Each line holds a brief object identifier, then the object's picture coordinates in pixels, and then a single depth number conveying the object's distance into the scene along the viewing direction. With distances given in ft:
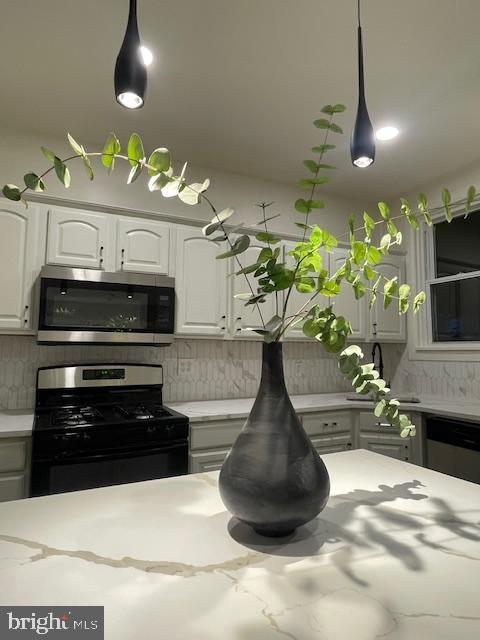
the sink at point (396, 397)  9.86
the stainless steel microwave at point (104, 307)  7.58
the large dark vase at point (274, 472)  2.39
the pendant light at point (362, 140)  4.30
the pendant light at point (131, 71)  3.20
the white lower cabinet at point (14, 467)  6.51
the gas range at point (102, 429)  6.56
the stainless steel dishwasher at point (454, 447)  8.09
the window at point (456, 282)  10.61
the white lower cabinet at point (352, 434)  8.33
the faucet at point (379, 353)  11.83
